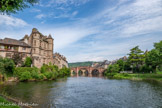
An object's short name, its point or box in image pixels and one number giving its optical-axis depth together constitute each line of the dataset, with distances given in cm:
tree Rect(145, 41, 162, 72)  4018
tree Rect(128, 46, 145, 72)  6191
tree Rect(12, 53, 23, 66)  4003
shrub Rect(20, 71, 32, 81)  3619
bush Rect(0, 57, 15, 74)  3275
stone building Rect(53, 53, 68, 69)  7384
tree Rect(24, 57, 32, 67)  4466
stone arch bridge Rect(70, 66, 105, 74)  11212
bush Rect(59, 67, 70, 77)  6712
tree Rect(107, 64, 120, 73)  6962
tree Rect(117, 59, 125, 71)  7460
